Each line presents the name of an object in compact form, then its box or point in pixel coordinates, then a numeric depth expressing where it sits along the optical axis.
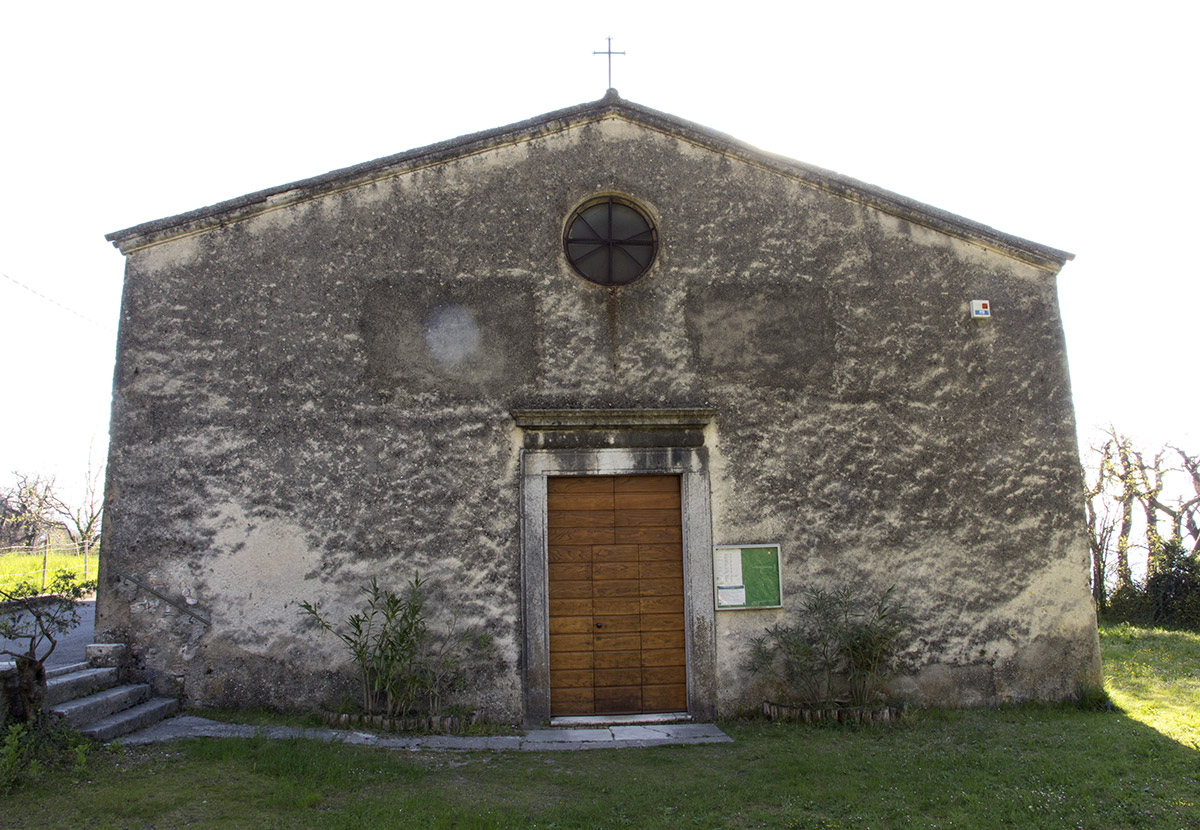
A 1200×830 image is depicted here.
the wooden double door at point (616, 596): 7.10
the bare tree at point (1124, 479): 16.26
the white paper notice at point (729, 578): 7.11
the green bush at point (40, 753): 4.73
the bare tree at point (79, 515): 28.91
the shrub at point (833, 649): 6.95
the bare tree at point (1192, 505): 16.08
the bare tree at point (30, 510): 28.08
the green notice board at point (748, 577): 7.11
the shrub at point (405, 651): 6.59
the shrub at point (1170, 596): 12.95
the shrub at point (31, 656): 5.31
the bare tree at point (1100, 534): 15.14
